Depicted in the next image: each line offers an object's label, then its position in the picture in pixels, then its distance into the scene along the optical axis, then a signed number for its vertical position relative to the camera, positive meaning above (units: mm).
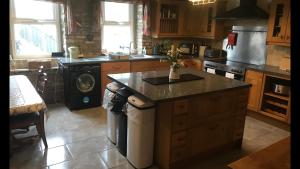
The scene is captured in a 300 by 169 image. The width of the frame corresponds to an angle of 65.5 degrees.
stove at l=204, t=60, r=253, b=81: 4244 -321
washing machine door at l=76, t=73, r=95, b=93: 4199 -631
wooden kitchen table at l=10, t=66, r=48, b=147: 2611 -855
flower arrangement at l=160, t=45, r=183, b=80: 2844 -156
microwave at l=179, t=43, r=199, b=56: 5602 +38
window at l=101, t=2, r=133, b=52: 5066 +510
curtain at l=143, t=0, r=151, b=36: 5047 +715
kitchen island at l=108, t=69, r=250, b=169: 2441 -729
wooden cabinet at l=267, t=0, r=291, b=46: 3734 +484
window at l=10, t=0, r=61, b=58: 4211 +327
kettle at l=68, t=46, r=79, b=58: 4391 -73
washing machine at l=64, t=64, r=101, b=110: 4123 -692
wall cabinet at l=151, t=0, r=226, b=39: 5102 +704
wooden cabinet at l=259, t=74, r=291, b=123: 3734 -794
